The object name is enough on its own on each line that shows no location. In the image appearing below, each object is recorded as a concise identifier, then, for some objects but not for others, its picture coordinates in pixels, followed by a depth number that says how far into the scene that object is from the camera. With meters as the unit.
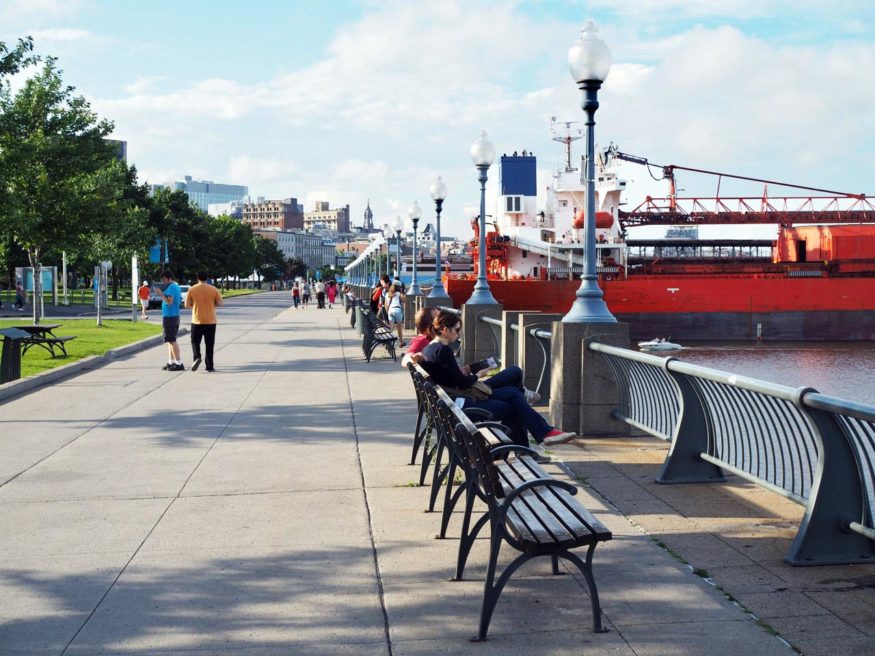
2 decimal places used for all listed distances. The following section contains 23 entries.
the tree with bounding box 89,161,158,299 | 28.34
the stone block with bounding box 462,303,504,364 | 16.19
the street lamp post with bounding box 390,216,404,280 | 38.92
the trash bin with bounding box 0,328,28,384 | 13.87
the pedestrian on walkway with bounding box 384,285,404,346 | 21.84
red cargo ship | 47.75
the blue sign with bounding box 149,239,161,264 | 42.44
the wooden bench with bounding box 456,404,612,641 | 3.90
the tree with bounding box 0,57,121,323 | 23.17
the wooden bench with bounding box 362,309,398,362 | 18.11
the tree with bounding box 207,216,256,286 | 102.00
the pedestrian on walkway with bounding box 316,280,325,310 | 54.88
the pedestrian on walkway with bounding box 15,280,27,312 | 51.03
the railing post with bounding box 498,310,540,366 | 13.19
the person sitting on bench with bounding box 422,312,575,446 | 7.35
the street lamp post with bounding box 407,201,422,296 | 32.22
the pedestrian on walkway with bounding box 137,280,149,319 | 40.44
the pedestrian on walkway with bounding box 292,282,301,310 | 55.03
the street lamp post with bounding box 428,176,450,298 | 25.64
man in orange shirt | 16.42
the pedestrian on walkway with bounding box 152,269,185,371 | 16.66
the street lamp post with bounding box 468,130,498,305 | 16.86
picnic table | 18.22
